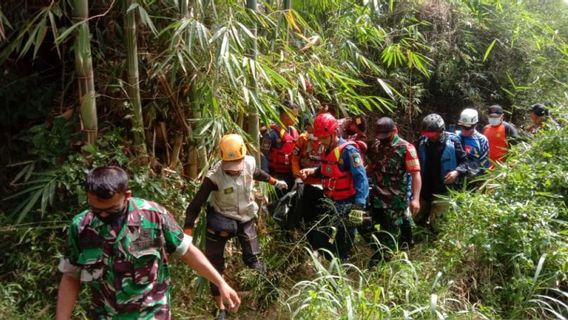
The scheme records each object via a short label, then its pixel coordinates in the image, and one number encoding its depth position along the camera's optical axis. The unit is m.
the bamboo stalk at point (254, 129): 4.11
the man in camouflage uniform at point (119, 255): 2.07
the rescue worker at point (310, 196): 4.24
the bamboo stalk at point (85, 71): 3.29
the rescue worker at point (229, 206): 3.43
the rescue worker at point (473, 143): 4.54
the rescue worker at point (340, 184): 3.76
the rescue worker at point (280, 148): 4.97
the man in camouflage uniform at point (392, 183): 4.04
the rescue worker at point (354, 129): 4.68
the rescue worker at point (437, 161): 4.41
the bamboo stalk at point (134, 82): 3.54
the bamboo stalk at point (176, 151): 4.07
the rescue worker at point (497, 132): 5.41
